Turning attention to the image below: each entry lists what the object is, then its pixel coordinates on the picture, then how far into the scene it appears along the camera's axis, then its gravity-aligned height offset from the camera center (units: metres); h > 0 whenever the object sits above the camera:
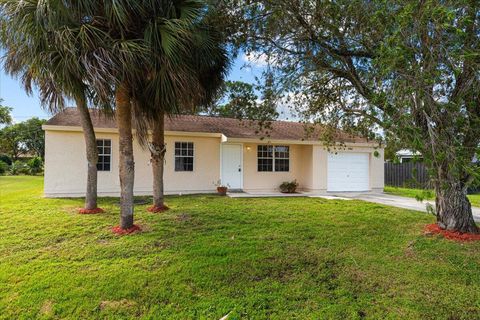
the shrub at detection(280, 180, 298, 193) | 13.62 -0.89
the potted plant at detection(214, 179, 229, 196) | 12.35 -0.93
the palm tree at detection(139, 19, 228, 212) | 5.79 +1.75
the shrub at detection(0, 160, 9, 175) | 28.52 -0.09
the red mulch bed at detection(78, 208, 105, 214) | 8.20 -1.20
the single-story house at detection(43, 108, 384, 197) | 11.38 +0.32
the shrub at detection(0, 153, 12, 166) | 34.41 +0.93
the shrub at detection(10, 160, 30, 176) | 28.88 -0.18
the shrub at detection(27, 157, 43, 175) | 29.35 +0.11
